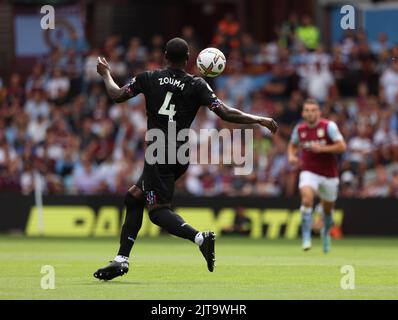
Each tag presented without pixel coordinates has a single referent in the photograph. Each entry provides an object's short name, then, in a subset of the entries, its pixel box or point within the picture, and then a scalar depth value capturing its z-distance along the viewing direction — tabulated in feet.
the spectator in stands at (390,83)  88.99
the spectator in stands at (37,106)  95.91
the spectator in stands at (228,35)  98.43
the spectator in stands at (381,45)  91.61
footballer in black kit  41.93
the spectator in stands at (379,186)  82.02
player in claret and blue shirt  63.93
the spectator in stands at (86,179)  87.71
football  43.04
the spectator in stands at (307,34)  95.81
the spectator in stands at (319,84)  91.35
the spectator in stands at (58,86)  98.02
